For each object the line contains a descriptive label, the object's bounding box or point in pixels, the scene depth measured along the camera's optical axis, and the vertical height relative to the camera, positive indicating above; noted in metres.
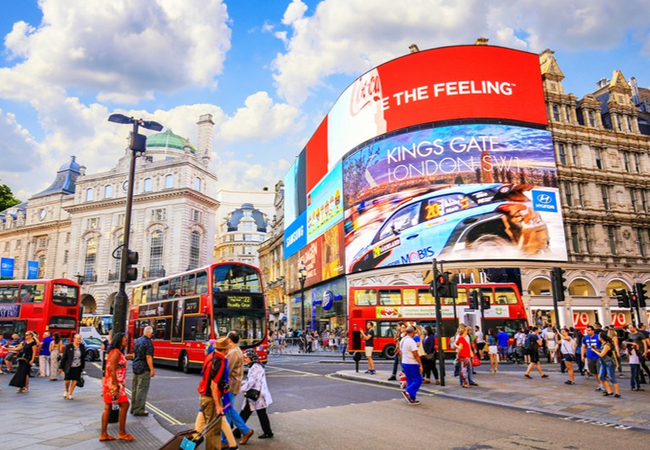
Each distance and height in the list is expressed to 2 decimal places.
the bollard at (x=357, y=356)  17.06 -1.18
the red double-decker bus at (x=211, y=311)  16.84 +0.60
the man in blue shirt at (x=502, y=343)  22.39 -1.06
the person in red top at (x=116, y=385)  7.01 -0.89
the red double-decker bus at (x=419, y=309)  24.41 +0.69
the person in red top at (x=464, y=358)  12.98 -1.01
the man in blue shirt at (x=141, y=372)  8.98 -0.86
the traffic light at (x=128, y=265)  10.95 +1.49
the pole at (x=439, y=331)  13.12 -0.24
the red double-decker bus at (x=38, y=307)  22.41 +1.12
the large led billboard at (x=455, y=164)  33.25 +11.86
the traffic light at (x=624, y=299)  19.35 +0.80
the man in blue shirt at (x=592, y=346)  12.61 -0.73
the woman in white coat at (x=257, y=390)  7.21 -1.00
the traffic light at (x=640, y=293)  19.38 +1.04
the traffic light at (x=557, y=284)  17.33 +1.34
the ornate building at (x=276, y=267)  62.03 +8.67
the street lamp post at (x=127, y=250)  10.35 +1.84
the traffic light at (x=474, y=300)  21.92 +1.01
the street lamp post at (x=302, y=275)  34.31 +3.69
